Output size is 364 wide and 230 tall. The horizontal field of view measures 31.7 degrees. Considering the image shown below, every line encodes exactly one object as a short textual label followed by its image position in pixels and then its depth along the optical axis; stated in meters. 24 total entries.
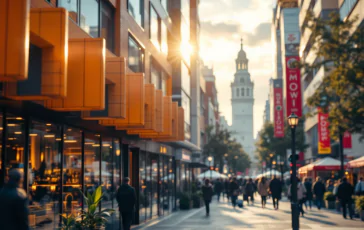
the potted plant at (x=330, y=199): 36.03
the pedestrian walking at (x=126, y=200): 18.31
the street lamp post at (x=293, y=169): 20.75
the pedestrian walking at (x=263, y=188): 39.38
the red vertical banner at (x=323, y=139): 49.64
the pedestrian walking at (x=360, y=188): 27.98
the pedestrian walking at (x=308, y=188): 36.97
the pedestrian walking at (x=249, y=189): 44.78
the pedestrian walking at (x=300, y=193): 31.90
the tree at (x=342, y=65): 22.16
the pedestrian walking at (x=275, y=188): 35.94
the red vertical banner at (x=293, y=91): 51.66
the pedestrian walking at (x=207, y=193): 32.19
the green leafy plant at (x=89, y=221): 13.93
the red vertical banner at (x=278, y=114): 70.22
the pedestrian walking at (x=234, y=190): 39.31
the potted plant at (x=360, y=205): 25.42
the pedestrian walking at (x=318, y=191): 36.41
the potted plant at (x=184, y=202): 36.75
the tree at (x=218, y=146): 87.88
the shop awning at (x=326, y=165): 40.38
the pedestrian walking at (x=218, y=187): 53.98
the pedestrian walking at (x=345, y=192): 27.28
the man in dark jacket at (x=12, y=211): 8.53
